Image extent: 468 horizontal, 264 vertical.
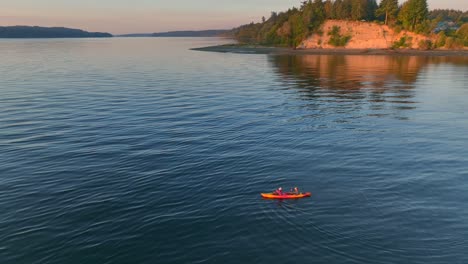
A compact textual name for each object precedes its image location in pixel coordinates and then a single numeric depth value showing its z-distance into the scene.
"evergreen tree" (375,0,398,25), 192.50
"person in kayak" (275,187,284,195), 24.77
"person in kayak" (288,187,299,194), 24.99
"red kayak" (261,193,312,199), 24.56
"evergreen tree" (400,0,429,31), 182.38
